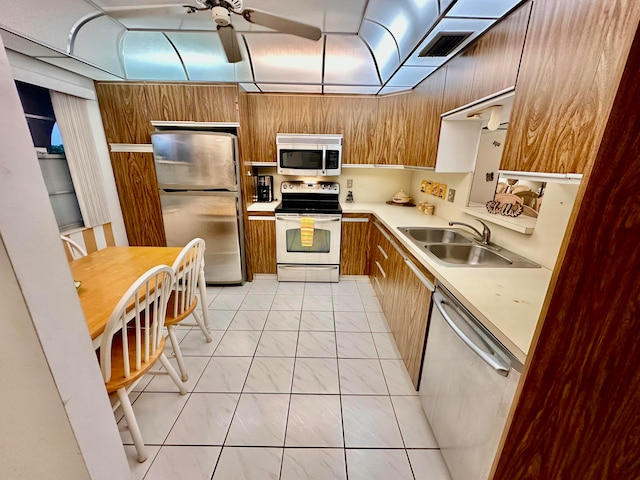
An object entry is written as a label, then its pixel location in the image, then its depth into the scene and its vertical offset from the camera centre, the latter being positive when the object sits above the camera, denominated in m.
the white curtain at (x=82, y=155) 2.30 +0.09
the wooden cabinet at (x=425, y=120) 2.03 +0.44
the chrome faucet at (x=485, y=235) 1.72 -0.44
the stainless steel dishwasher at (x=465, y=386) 0.85 -0.86
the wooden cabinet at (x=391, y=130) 2.83 +0.44
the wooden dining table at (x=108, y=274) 1.16 -0.65
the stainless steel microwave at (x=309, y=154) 2.83 +0.16
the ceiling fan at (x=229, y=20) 1.37 +0.85
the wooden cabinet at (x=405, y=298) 1.50 -0.92
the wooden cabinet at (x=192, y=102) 2.48 +0.63
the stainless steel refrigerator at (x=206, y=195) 2.50 -0.29
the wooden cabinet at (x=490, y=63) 1.13 +0.58
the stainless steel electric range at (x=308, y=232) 2.84 -0.72
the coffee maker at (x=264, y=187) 3.24 -0.25
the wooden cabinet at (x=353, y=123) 2.88 +0.52
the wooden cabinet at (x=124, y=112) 2.51 +0.54
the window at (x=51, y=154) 2.20 +0.10
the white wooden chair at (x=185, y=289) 1.58 -0.80
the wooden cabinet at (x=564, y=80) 0.74 +0.31
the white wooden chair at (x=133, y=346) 1.06 -0.87
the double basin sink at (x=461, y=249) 1.46 -0.52
